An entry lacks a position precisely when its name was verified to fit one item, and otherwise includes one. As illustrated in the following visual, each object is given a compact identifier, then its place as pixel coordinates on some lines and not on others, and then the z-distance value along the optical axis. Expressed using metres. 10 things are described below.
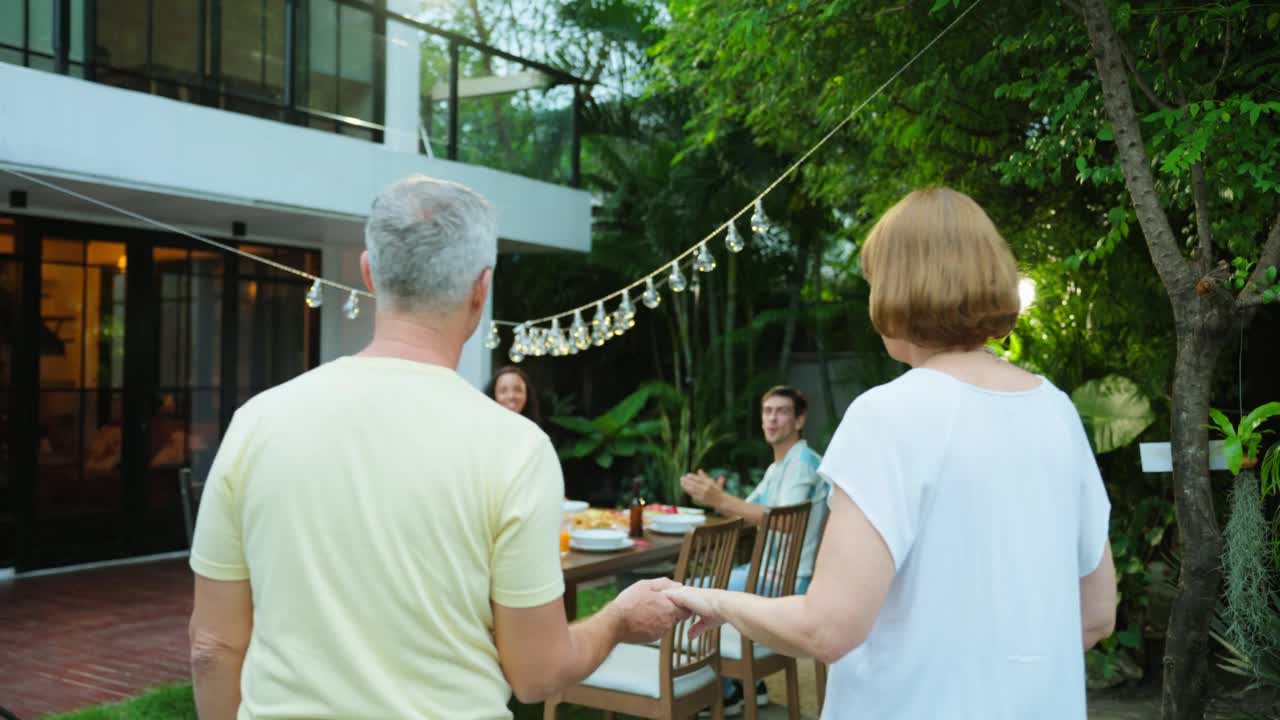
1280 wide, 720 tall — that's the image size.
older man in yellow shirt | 1.46
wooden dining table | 4.20
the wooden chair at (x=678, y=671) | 3.88
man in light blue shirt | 5.05
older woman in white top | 1.55
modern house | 7.11
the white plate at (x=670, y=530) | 5.15
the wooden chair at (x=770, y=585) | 4.41
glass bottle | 5.06
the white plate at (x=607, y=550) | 4.52
